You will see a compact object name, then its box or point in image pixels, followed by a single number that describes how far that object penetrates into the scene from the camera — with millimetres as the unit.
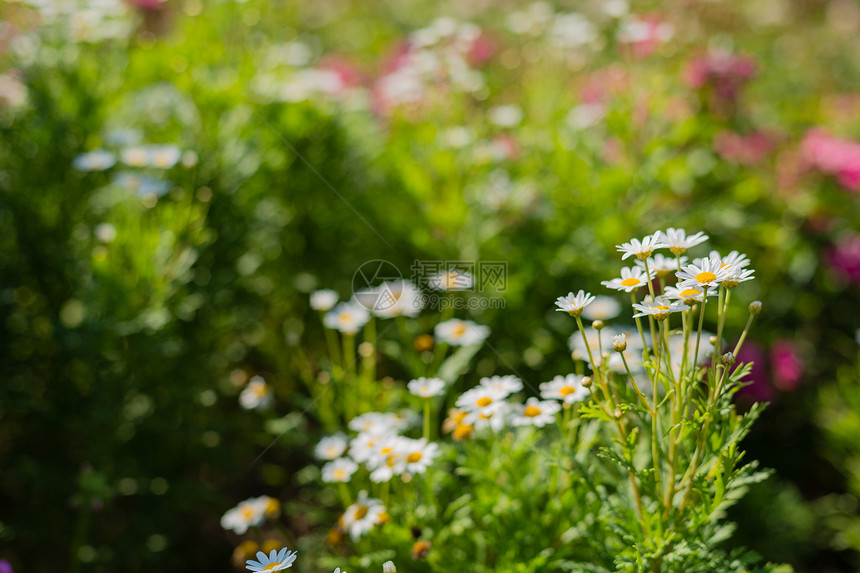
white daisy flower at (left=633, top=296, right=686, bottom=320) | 885
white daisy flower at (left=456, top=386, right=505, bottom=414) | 1258
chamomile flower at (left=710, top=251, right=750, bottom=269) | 936
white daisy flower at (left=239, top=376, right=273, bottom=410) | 1623
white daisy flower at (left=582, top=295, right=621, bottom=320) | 1688
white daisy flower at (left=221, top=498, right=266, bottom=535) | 1396
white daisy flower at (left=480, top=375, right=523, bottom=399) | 1268
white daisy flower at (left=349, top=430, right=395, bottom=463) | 1289
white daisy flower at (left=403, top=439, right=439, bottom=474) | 1242
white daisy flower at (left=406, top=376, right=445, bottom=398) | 1351
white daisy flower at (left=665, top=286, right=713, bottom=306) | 902
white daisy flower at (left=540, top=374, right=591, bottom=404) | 1215
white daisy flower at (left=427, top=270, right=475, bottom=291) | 1884
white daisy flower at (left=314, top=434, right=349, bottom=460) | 1458
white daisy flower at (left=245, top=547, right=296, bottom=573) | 931
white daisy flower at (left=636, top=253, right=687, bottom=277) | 1087
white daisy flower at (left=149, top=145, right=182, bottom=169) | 1847
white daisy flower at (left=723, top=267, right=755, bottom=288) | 881
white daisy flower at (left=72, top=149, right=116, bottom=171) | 1807
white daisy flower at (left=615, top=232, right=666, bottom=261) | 940
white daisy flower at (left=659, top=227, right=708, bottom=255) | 974
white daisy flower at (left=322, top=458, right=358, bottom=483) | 1367
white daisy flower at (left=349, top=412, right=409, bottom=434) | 1383
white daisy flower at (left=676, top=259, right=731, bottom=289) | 887
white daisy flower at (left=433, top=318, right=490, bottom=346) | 1601
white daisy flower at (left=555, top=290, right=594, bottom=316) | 952
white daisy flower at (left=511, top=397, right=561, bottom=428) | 1236
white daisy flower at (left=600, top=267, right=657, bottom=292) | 984
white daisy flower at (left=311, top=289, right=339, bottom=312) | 1720
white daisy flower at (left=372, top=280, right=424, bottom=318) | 1723
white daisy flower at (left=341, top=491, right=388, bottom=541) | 1243
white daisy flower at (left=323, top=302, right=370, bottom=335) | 1628
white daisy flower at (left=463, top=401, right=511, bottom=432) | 1226
